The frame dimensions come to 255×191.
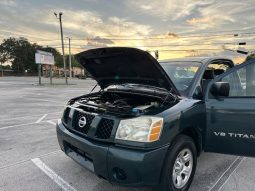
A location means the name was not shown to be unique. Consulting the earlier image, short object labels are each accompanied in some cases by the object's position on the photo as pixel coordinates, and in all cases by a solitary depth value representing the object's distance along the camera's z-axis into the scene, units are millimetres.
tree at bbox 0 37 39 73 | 57738
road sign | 21708
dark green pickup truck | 1788
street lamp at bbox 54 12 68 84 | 21343
